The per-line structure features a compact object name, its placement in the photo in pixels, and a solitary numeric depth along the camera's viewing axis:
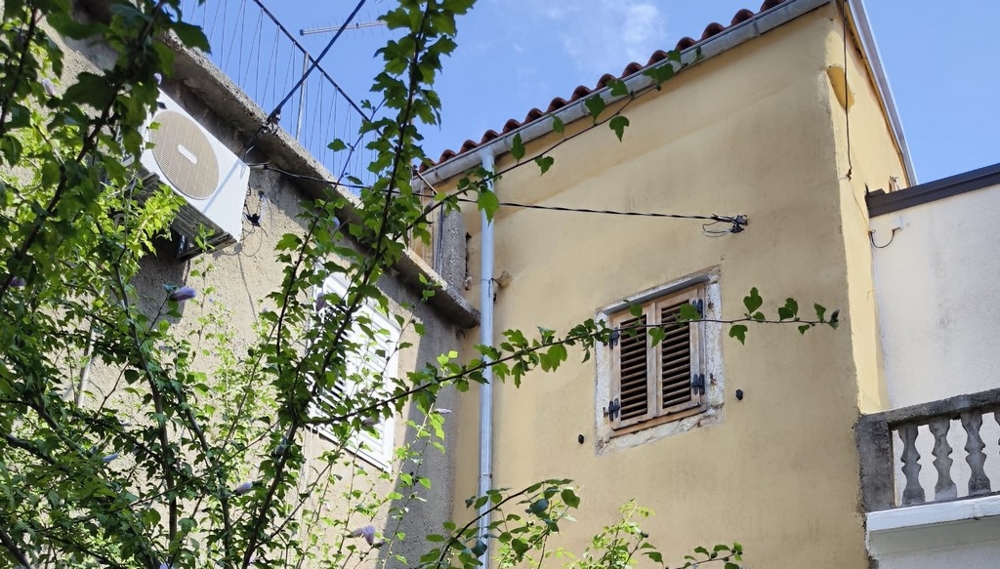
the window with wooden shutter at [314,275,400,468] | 8.56
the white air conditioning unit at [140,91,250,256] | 7.09
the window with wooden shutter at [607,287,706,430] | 8.66
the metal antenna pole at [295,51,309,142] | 9.07
